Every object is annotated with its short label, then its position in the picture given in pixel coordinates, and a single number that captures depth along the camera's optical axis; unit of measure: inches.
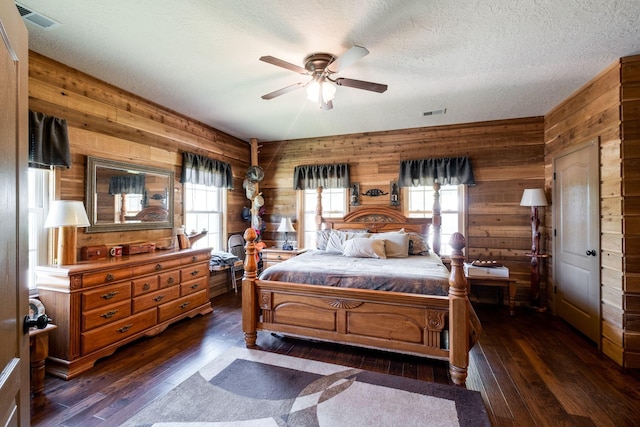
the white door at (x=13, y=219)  33.5
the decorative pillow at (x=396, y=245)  149.6
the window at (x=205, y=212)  171.9
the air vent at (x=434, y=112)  157.1
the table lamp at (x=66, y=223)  97.5
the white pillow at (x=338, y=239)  163.5
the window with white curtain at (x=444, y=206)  182.4
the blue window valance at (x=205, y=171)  162.2
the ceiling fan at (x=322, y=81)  99.0
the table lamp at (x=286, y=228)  200.1
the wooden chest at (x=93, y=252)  114.6
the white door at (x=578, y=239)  117.6
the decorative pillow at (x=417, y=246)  157.9
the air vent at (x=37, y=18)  78.0
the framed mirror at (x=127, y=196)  119.3
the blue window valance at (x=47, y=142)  96.9
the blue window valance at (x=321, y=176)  200.8
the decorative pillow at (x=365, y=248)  145.3
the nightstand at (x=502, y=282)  150.3
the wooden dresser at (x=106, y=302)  95.9
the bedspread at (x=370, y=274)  101.7
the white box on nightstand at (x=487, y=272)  152.9
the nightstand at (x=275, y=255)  188.1
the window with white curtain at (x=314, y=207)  208.5
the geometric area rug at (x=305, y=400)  75.0
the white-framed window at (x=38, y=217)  103.7
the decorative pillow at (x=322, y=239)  174.1
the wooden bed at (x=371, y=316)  91.7
